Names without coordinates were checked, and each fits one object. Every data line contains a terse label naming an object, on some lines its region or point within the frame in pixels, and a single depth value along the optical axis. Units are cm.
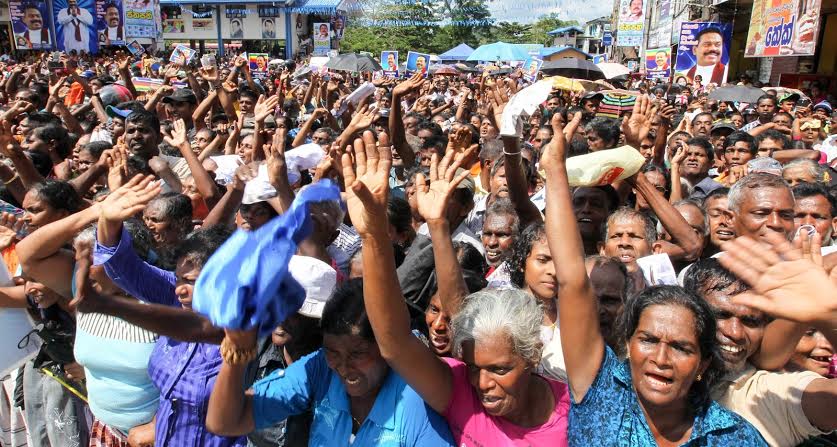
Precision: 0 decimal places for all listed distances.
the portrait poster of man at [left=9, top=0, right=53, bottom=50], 2252
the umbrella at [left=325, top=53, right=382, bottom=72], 1380
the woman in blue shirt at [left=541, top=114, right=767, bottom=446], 179
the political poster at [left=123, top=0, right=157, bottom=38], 2566
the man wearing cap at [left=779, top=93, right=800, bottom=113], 1013
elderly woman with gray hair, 186
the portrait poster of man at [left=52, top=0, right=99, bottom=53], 2300
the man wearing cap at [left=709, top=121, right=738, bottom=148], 694
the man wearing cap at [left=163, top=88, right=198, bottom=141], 705
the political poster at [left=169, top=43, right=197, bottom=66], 1021
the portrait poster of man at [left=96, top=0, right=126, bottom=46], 2400
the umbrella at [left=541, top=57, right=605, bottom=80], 1219
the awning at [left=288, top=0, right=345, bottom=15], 4291
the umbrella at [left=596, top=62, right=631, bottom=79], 1464
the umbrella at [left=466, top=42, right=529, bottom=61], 2006
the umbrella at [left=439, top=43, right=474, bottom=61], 2906
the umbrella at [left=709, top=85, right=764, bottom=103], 1107
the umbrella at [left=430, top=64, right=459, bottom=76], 2148
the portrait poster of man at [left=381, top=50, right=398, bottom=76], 2270
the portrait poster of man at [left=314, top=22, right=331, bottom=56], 3162
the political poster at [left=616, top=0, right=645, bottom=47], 3191
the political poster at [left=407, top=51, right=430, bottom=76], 2180
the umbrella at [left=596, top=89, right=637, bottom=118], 859
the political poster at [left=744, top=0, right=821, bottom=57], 1173
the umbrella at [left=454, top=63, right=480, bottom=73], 2412
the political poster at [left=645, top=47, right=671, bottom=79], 2111
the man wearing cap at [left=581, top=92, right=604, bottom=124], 956
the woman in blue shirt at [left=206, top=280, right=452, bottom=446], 198
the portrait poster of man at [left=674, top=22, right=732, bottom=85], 1844
